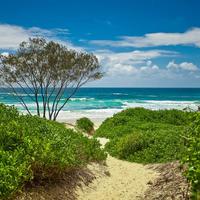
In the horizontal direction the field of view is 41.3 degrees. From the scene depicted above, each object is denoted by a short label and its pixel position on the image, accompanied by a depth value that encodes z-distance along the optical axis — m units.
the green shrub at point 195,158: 3.48
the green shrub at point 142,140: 8.55
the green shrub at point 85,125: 16.33
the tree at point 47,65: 20.30
